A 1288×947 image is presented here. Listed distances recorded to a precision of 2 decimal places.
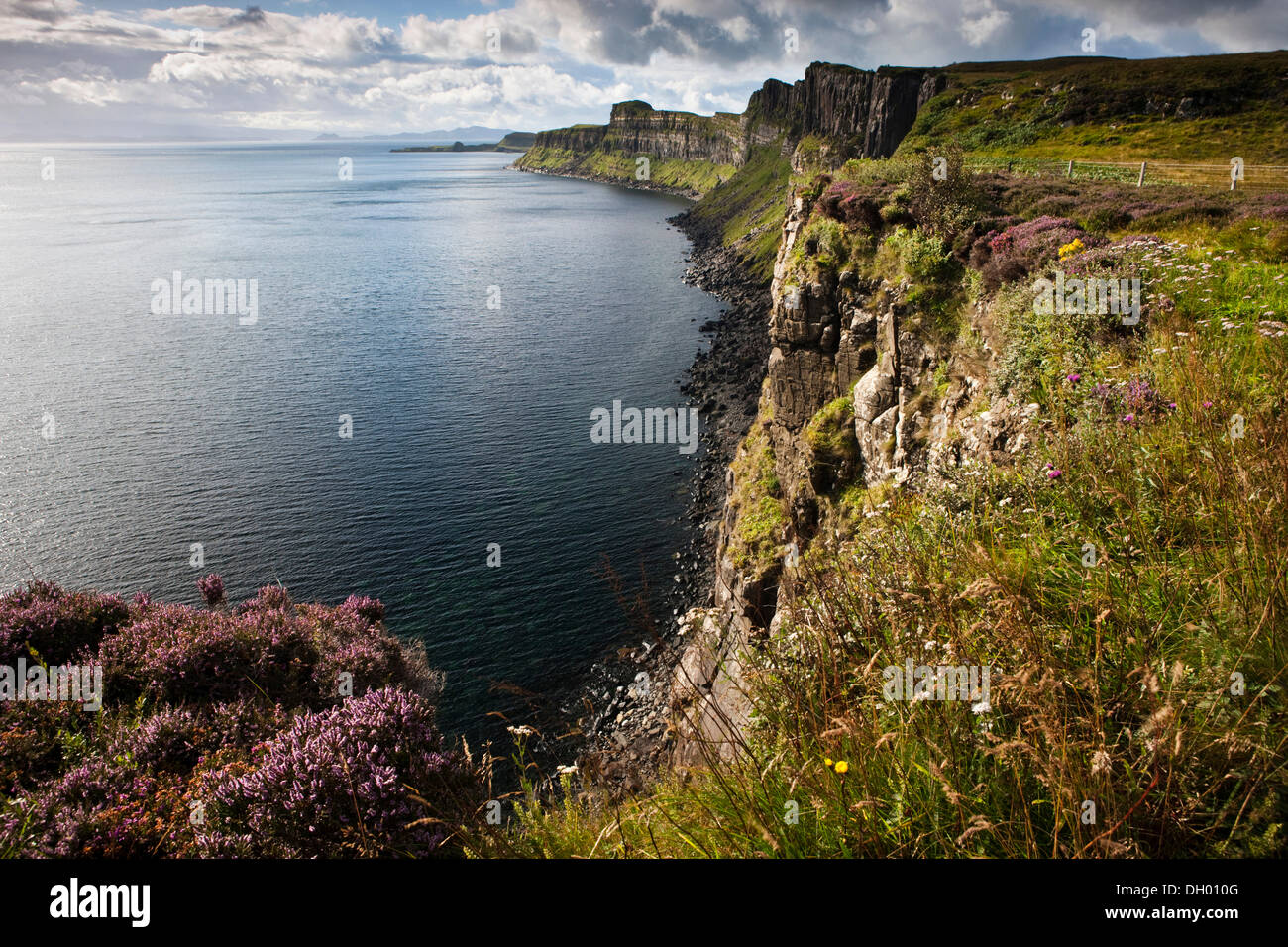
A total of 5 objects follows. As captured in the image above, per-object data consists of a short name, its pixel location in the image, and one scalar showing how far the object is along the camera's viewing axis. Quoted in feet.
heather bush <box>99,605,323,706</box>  33.96
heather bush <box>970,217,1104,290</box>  60.85
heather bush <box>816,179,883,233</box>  97.40
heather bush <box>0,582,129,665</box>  36.40
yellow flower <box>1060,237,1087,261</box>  54.70
